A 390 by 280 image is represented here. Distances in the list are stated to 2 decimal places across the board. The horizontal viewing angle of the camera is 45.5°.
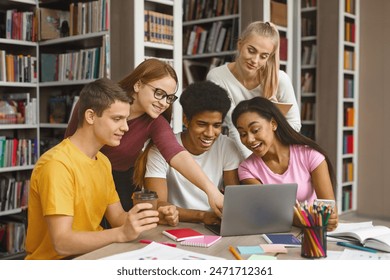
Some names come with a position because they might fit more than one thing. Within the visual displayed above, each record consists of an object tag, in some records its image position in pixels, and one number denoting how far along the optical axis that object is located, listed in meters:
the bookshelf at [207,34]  3.90
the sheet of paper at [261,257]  1.15
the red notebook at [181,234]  1.28
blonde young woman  2.10
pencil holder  1.15
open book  1.22
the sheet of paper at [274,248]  1.20
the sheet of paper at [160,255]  1.14
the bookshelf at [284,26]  3.59
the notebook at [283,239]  1.26
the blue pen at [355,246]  1.22
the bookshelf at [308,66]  4.43
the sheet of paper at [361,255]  1.17
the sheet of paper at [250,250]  1.18
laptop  1.31
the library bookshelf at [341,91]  4.25
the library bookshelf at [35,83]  3.33
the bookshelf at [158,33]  2.72
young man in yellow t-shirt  1.24
